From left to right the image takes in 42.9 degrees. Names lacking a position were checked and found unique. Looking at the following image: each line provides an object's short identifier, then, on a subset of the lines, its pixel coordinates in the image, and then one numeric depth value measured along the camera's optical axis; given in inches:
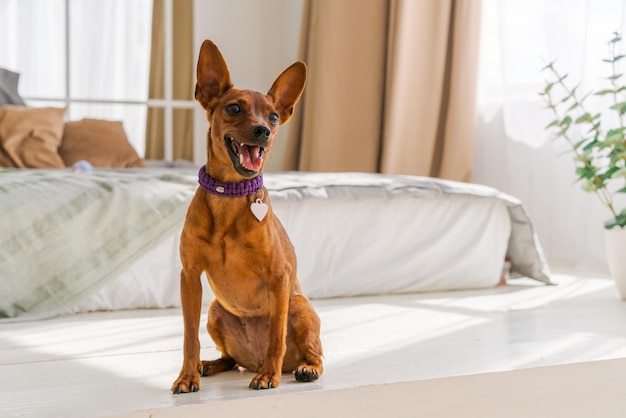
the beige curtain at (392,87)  153.6
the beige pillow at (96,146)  147.8
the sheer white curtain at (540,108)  129.6
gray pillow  152.9
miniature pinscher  48.5
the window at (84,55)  173.8
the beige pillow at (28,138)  137.4
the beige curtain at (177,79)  189.8
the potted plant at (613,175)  95.7
